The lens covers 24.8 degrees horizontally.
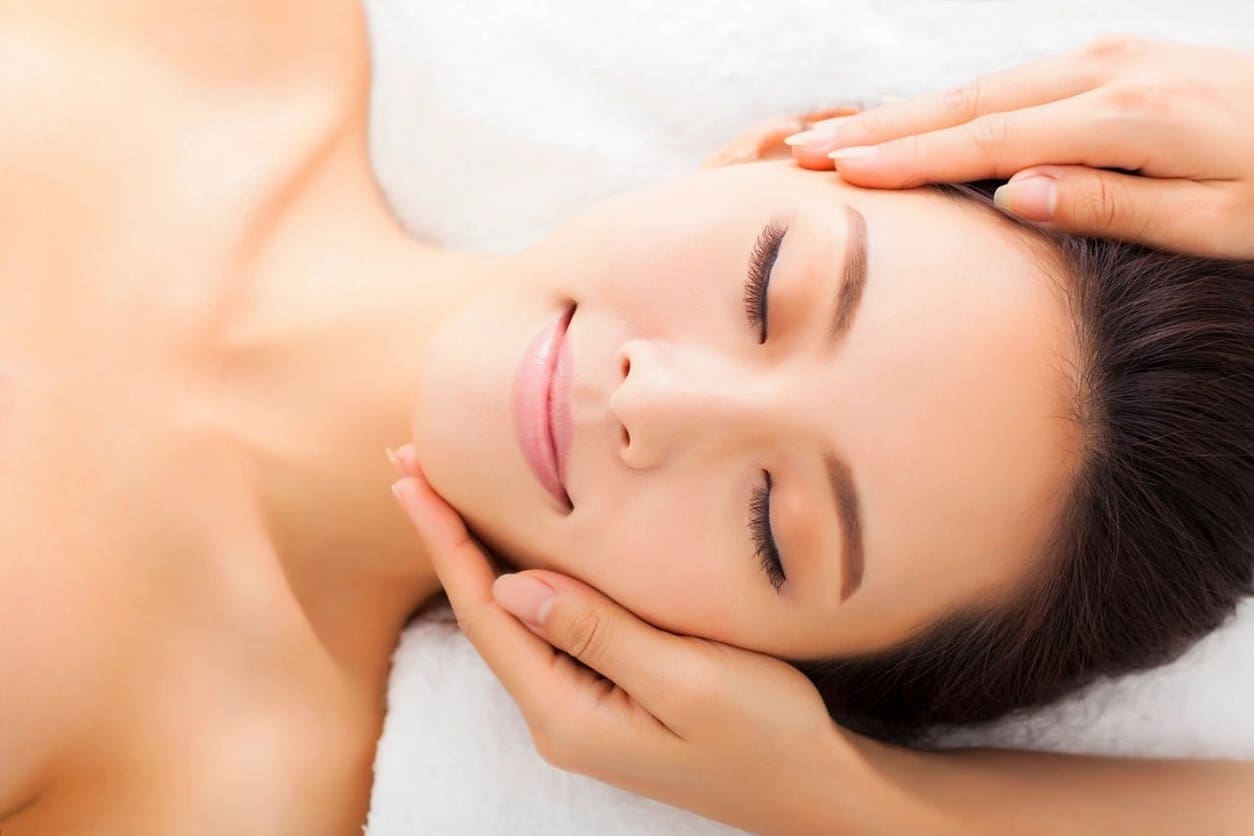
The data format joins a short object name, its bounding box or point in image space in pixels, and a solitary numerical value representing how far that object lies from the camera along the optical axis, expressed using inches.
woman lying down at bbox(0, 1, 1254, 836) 27.9
